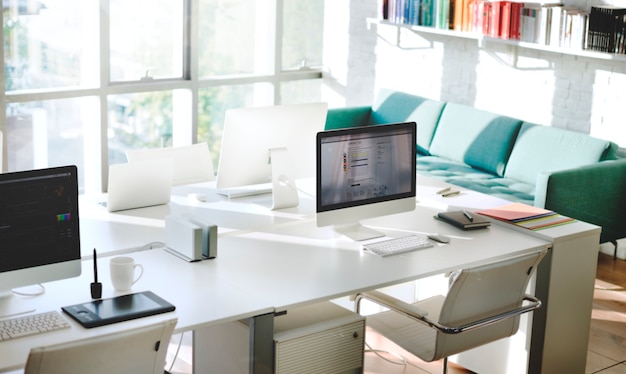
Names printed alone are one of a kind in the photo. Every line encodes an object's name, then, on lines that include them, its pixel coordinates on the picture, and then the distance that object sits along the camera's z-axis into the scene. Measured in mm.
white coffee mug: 3084
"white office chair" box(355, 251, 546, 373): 3316
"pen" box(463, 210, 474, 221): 4094
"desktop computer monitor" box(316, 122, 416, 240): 3719
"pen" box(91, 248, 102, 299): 3027
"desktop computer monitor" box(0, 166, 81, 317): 2885
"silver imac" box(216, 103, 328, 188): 4145
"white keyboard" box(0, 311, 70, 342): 2721
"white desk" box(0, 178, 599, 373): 3115
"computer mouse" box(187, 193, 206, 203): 4312
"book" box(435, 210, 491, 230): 4035
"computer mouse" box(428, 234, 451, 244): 3855
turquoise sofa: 5418
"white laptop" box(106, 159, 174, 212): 3990
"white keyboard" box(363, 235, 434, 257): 3672
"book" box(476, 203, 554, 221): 4137
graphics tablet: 2836
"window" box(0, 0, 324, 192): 6246
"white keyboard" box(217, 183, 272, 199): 4398
